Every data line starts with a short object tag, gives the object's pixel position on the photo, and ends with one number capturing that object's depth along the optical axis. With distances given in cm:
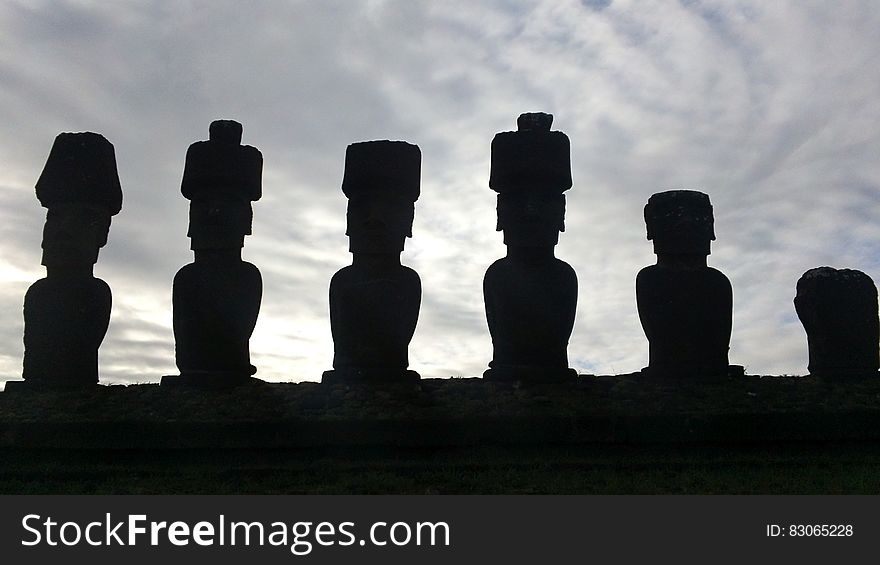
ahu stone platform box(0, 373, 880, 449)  959
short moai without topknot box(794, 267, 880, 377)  1100
